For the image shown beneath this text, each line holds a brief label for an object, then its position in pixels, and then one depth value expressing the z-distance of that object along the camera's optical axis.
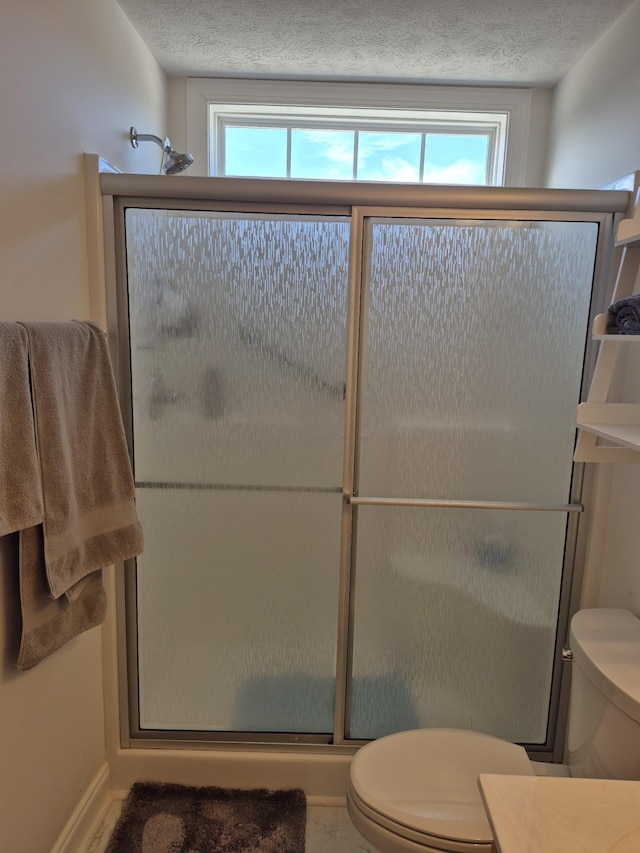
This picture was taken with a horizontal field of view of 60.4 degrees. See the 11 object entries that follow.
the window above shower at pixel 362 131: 2.04
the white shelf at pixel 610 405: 1.27
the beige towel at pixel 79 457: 1.15
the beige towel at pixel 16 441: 1.04
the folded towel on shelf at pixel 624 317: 1.18
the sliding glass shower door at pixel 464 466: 1.54
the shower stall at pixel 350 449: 1.53
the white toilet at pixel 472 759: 1.15
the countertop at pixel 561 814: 0.79
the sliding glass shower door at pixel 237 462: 1.55
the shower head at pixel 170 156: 1.61
